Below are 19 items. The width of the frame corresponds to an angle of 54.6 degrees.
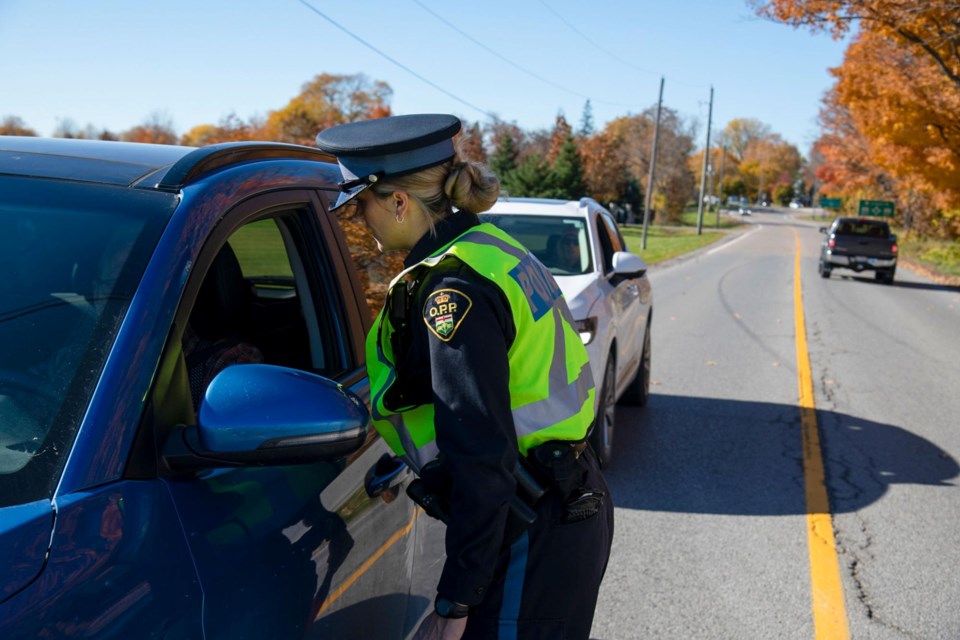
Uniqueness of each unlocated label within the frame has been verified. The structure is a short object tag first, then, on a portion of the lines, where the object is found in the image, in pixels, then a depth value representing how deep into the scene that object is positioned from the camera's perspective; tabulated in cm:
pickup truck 2752
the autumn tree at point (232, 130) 4431
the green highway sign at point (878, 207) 6194
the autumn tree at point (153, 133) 5787
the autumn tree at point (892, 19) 2008
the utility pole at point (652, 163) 4200
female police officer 190
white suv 624
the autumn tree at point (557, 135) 7350
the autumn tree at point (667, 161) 8969
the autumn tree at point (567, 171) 6225
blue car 150
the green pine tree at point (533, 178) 6075
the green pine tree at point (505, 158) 6469
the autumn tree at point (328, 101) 8606
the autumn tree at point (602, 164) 7044
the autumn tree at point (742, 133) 17262
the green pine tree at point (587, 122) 10944
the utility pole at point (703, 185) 6356
